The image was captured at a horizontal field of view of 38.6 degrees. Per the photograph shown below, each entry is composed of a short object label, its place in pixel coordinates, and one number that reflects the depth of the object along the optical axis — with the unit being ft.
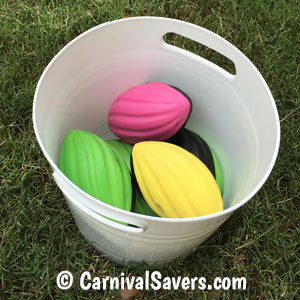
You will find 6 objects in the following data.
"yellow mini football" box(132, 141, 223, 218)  2.87
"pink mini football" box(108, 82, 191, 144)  3.36
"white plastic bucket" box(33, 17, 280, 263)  2.61
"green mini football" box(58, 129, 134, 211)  2.94
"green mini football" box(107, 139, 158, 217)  3.29
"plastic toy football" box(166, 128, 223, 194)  3.52
